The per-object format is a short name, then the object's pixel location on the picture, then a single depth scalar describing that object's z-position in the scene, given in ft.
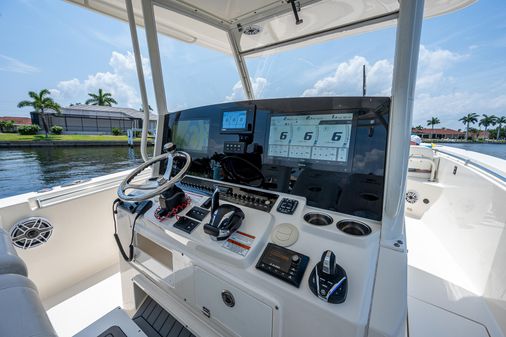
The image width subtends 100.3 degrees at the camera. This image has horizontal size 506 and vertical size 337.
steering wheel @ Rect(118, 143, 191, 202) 2.99
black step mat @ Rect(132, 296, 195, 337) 3.34
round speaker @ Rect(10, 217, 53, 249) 4.04
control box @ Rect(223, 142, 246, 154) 3.66
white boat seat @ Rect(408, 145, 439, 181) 8.22
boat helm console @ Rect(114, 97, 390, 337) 2.01
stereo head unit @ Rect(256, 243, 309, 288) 2.05
